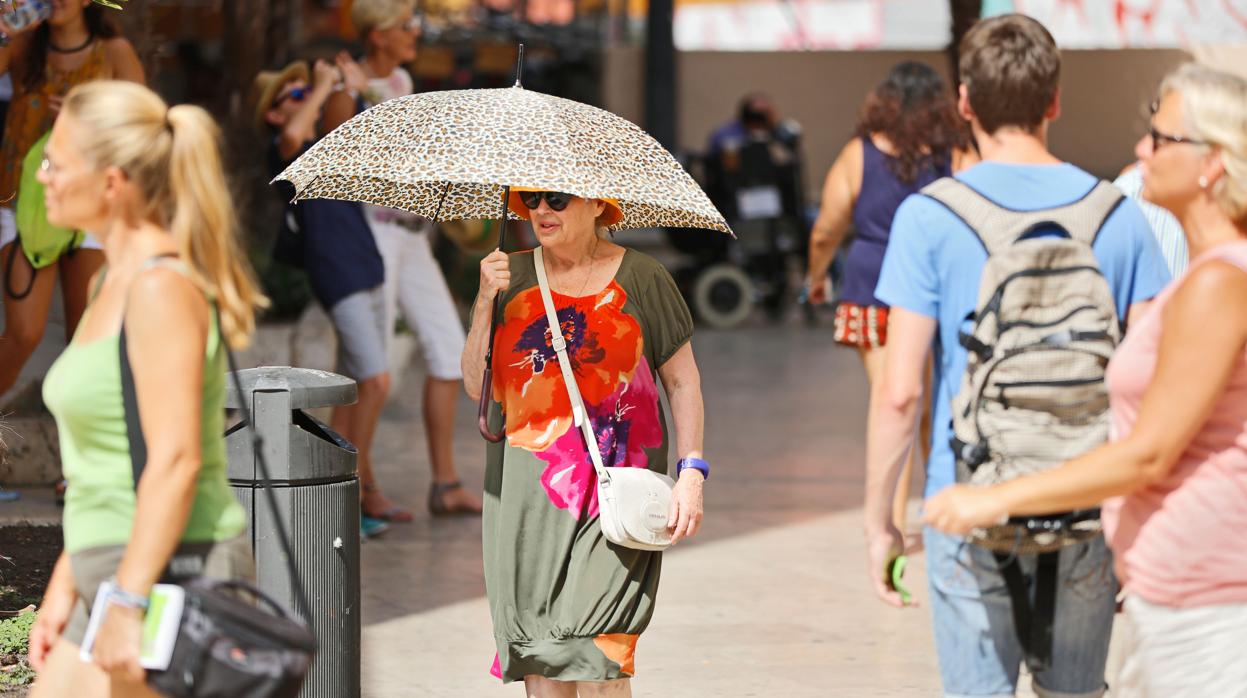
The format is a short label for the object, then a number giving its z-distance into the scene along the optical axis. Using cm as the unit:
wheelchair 3012
